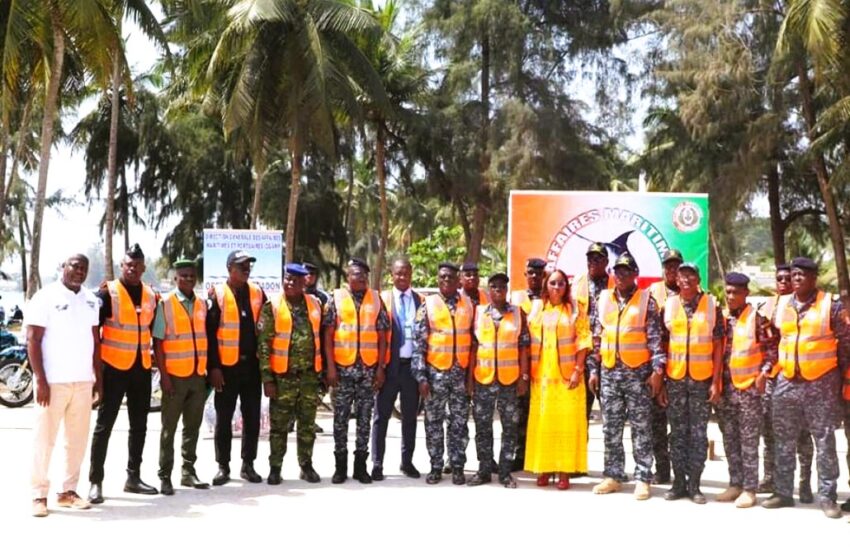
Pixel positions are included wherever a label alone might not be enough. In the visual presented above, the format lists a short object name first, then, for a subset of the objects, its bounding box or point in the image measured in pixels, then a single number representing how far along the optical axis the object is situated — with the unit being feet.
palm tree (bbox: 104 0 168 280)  55.16
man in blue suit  28.04
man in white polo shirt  22.62
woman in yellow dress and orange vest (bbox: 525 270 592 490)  26.30
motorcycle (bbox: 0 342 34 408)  46.37
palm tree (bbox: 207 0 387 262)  60.08
